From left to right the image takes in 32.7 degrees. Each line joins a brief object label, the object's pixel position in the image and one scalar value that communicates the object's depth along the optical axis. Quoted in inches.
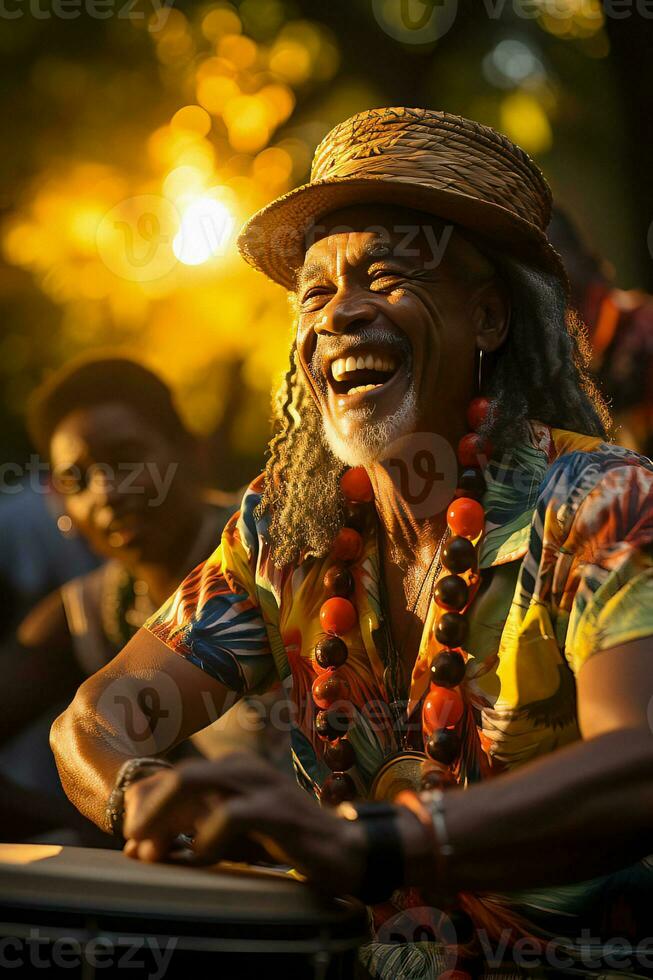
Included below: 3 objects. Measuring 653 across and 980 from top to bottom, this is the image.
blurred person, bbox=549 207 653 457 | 164.7
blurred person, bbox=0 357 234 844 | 179.8
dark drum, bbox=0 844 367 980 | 61.1
